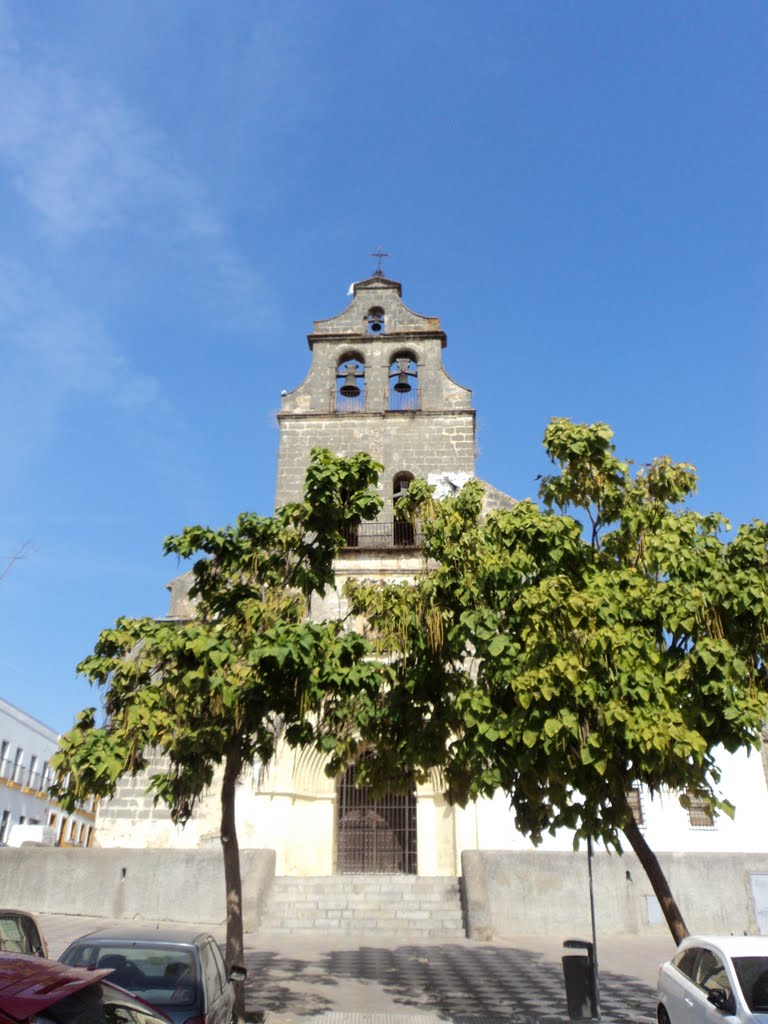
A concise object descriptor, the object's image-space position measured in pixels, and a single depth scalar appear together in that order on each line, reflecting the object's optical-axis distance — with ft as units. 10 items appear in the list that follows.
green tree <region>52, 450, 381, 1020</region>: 22.40
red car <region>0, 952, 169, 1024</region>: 9.80
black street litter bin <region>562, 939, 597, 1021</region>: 25.20
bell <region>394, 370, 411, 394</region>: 65.00
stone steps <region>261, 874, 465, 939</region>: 44.83
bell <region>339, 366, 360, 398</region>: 64.80
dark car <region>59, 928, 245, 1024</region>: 17.04
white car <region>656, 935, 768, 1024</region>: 18.01
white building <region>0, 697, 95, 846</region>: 110.93
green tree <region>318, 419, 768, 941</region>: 21.53
